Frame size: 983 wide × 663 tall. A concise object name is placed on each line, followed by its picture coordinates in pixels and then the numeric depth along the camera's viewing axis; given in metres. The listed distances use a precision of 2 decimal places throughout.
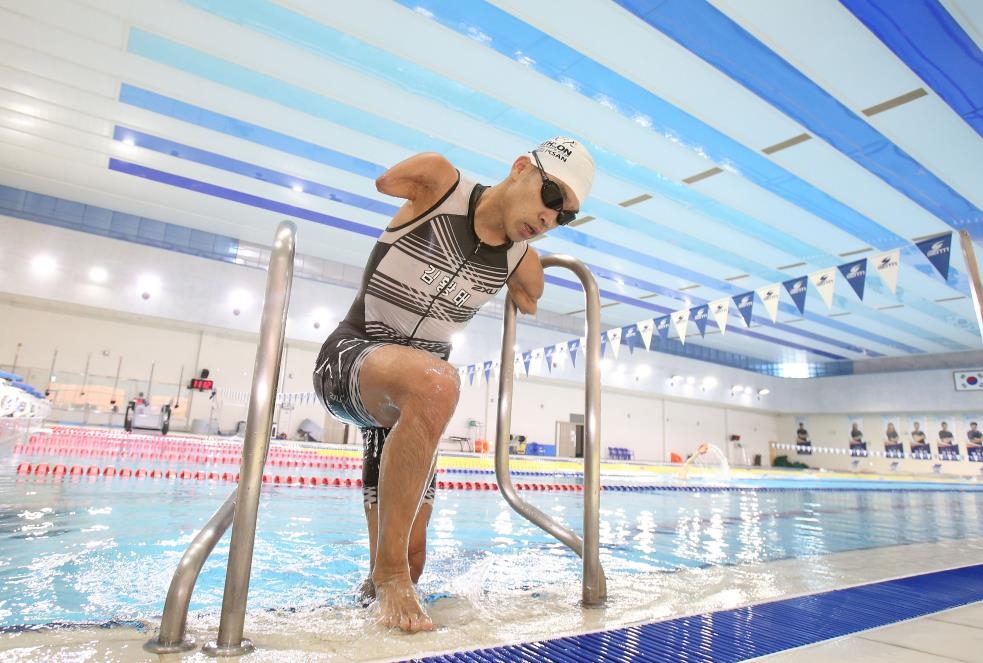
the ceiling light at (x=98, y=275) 13.88
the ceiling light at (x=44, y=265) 13.34
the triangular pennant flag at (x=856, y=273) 8.02
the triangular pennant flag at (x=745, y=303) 10.41
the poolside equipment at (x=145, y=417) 13.38
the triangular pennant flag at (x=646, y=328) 11.12
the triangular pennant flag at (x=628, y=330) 12.27
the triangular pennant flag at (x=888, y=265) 7.51
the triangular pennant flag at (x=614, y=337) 12.92
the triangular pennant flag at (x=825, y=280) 8.12
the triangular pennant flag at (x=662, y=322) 11.38
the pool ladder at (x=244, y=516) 0.94
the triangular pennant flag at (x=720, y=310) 10.50
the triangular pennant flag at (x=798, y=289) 9.02
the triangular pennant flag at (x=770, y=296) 9.32
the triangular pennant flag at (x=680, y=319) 11.33
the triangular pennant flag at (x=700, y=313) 11.02
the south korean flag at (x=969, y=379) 22.39
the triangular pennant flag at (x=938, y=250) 6.80
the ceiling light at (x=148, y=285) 14.42
